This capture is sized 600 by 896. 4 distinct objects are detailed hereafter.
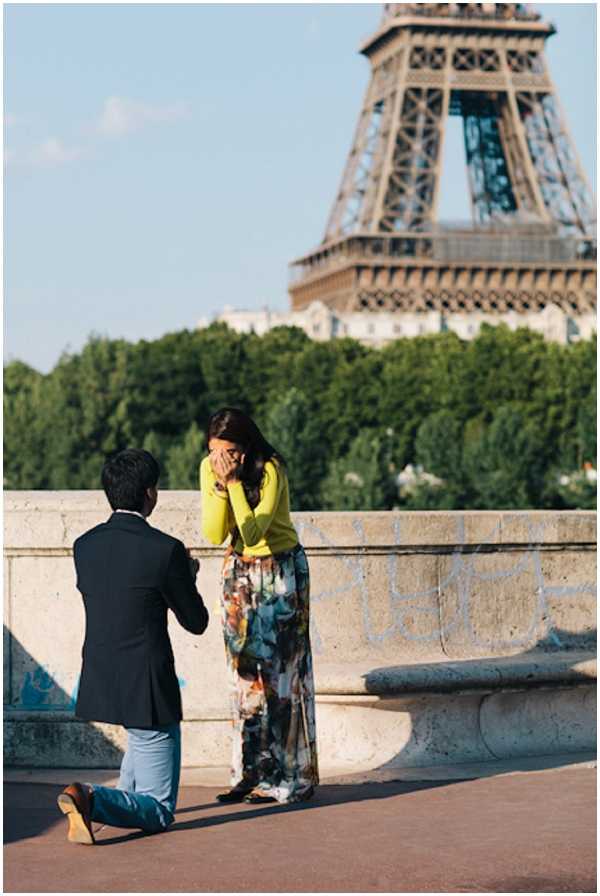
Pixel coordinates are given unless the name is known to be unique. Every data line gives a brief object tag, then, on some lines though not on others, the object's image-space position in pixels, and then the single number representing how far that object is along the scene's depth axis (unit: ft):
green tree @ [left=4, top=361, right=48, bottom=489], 201.36
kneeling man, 21.16
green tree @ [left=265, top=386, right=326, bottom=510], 195.00
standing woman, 23.80
